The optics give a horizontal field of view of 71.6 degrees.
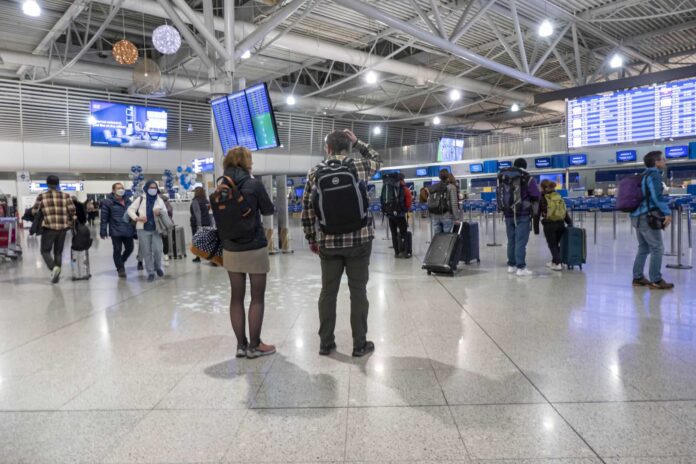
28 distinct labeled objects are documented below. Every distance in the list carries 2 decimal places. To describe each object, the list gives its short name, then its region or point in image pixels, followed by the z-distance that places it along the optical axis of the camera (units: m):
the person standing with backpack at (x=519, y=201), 6.74
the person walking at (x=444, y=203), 7.92
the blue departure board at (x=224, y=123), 8.55
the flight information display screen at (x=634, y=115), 12.30
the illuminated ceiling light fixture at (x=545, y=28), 11.81
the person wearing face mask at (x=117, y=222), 7.82
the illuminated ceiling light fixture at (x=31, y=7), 8.96
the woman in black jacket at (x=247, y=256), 3.51
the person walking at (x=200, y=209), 9.67
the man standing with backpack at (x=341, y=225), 3.35
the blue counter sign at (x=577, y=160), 21.25
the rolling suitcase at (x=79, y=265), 7.76
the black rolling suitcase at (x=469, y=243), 7.98
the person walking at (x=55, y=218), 7.39
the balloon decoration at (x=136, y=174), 13.02
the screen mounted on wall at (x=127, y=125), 15.98
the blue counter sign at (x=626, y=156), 19.62
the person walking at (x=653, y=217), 5.55
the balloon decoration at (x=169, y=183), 15.92
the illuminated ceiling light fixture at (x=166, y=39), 9.12
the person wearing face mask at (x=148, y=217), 7.34
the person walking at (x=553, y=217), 7.36
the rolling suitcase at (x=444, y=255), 7.11
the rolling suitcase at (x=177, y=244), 10.57
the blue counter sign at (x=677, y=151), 17.58
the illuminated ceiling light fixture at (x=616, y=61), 14.76
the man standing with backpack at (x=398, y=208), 8.99
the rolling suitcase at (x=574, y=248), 7.36
